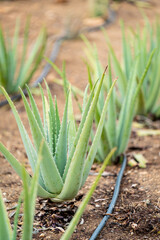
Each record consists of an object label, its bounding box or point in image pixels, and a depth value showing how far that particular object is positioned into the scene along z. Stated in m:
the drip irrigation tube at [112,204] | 1.50
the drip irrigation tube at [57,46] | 3.26
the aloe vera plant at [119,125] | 2.05
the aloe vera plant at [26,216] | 1.00
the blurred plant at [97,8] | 5.70
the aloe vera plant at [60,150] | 1.35
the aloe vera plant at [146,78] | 2.67
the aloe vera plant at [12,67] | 3.12
